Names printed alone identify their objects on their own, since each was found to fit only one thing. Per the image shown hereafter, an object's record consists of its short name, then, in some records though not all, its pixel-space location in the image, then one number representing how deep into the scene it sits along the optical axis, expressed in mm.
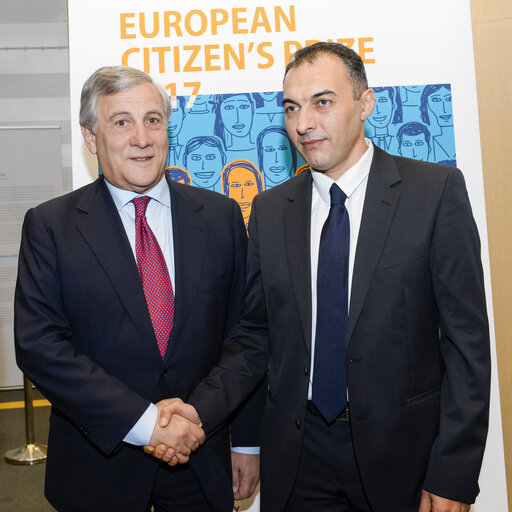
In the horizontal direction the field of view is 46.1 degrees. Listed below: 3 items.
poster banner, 2645
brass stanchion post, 4726
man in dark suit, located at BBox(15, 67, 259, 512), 1844
